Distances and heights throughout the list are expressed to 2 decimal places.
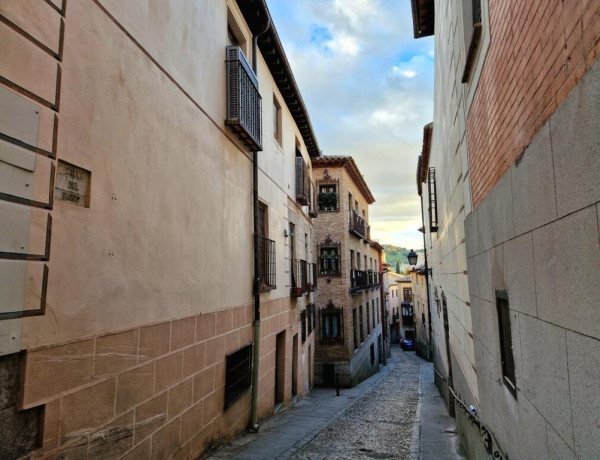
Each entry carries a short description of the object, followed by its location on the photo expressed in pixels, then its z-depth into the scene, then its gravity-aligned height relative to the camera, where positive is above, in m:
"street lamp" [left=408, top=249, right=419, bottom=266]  21.50 +1.24
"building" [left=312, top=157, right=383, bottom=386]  20.73 +0.19
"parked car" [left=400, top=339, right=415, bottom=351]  47.06 -6.90
